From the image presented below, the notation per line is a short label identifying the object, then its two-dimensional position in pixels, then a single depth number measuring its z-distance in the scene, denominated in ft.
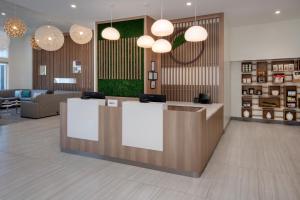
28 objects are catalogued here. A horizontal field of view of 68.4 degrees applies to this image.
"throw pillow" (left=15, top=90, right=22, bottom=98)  36.24
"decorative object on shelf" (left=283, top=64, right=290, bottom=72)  25.07
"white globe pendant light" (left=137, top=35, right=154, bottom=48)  17.60
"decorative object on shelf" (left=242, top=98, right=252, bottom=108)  27.53
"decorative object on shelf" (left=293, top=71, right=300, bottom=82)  24.44
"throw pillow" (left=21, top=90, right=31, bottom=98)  36.11
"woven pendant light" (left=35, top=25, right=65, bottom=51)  16.73
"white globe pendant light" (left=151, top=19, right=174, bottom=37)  13.73
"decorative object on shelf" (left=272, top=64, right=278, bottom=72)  25.63
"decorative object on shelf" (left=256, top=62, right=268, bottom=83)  26.35
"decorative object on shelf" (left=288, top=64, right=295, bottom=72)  24.81
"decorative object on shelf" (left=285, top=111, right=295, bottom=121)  25.33
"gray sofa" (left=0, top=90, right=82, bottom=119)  27.78
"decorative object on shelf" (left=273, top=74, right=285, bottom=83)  25.29
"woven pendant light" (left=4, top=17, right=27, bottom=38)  19.04
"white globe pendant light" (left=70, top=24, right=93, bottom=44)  17.69
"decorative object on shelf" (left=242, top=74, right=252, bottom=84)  27.14
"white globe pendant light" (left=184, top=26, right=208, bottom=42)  13.64
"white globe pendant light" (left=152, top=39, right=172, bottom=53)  16.66
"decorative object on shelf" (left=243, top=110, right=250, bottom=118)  27.73
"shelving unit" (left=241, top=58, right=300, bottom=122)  25.14
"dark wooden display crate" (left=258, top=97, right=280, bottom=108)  26.03
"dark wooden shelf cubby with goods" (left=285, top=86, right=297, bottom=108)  25.02
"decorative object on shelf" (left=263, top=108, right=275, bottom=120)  26.43
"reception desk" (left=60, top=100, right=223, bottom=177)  11.40
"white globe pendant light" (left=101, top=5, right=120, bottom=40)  17.34
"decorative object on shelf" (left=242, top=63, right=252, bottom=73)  26.91
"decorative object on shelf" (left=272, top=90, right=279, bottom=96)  25.82
